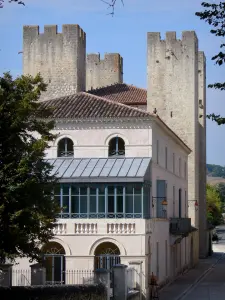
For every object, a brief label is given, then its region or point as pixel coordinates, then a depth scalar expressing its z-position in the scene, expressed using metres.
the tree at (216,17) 21.47
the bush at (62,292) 29.75
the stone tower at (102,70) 71.31
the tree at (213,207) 104.71
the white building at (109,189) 37.53
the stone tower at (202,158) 66.88
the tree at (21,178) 26.72
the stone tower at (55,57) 58.66
